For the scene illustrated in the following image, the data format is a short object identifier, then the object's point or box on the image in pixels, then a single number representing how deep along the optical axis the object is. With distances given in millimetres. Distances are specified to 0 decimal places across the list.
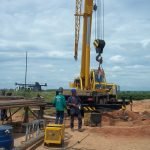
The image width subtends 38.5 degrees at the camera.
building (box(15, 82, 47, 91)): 28813
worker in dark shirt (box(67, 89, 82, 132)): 8864
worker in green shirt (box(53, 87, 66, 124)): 8842
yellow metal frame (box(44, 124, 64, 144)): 6941
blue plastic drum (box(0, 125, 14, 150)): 4558
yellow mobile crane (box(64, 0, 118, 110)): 13156
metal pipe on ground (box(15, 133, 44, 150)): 6132
